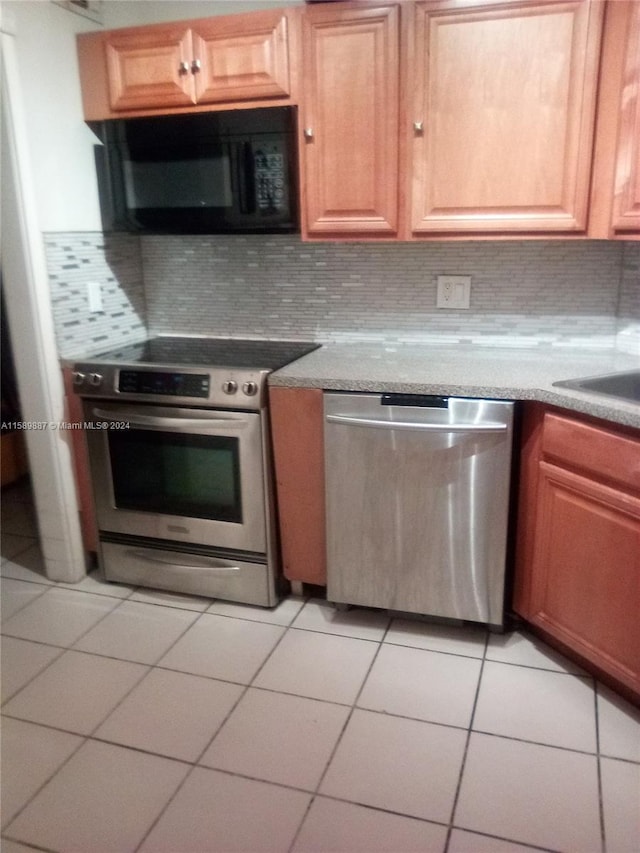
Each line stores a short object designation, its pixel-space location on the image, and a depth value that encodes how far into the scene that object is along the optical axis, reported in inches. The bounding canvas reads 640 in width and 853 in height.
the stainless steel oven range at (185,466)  84.1
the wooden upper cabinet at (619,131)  69.3
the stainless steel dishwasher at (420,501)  75.2
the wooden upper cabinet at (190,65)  81.1
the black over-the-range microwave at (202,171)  84.0
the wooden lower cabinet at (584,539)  65.8
